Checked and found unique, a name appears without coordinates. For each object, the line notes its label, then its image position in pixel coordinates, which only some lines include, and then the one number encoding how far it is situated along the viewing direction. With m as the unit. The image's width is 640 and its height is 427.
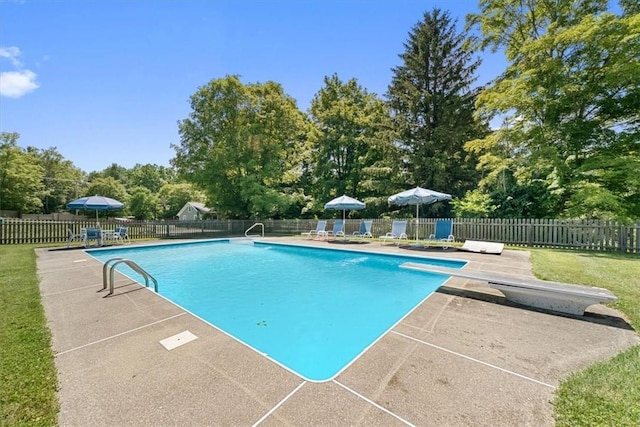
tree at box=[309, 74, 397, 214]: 22.17
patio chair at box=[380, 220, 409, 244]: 13.28
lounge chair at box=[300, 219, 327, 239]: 16.08
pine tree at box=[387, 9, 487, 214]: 18.58
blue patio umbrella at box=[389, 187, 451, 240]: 10.97
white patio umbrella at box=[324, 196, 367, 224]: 13.84
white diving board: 3.69
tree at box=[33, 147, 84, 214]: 44.72
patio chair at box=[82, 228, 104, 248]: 11.94
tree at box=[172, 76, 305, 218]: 20.64
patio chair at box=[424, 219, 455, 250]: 11.93
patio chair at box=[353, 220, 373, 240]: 14.99
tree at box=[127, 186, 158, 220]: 44.47
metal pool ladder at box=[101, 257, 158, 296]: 4.71
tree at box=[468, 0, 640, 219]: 11.35
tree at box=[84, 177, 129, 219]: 42.34
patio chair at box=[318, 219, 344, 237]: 15.39
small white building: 39.82
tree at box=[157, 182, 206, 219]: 45.37
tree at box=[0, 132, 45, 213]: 31.75
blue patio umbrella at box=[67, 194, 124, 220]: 12.18
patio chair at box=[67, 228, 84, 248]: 12.15
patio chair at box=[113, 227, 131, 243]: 13.67
